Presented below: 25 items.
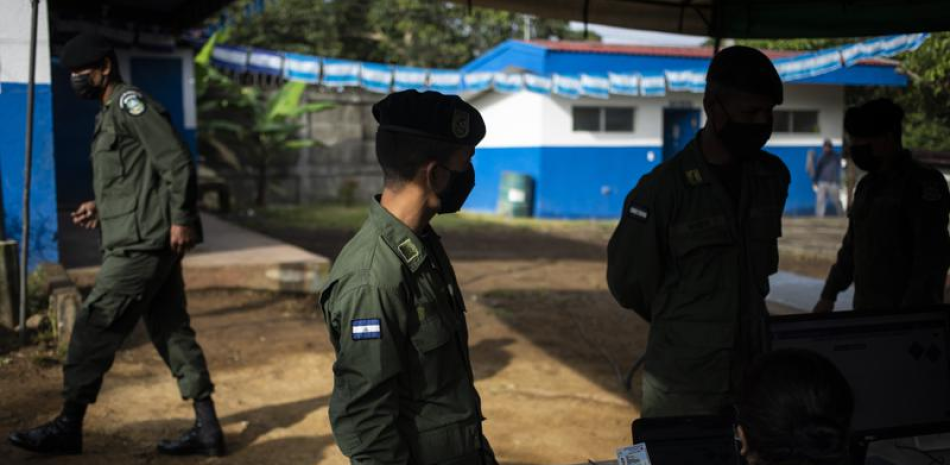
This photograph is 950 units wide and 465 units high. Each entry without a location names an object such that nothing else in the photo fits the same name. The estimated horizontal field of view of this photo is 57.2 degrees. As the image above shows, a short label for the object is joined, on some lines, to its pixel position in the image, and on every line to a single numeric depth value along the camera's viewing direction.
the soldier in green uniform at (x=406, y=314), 1.84
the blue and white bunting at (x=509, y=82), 15.92
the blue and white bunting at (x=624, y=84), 16.12
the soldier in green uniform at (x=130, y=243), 3.73
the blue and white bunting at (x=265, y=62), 14.40
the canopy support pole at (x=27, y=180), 4.93
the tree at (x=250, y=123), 15.88
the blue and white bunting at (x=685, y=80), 15.88
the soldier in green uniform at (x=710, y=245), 2.68
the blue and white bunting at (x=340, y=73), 14.80
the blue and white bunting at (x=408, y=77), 15.45
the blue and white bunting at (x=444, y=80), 15.71
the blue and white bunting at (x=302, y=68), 14.52
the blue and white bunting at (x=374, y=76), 15.04
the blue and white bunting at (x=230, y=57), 14.25
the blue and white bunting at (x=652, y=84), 16.09
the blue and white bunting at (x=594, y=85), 16.03
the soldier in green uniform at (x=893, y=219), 3.43
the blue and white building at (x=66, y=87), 6.05
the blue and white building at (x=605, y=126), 17.33
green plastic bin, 17.64
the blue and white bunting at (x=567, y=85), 16.08
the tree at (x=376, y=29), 24.25
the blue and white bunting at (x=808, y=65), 9.48
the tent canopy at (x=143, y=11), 10.39
